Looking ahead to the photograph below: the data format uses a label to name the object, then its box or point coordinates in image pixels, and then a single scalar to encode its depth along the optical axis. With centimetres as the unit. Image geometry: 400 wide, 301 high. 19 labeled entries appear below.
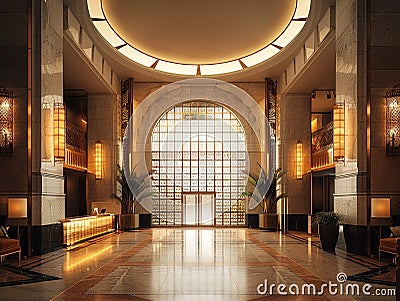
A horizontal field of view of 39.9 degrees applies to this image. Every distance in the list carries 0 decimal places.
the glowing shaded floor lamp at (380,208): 984
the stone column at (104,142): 1931
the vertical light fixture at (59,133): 1126
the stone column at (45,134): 1040
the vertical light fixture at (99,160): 1928
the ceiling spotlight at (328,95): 1852
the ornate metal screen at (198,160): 2184
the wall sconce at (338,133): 1097
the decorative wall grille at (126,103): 2017
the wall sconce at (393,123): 1006
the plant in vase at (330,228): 1111
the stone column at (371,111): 1014
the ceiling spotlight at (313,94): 1883
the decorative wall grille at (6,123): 1030
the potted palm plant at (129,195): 1931
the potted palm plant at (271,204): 1942
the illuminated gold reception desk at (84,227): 1206
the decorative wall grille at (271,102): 2011
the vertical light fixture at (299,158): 1930
